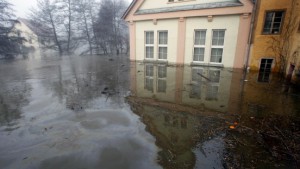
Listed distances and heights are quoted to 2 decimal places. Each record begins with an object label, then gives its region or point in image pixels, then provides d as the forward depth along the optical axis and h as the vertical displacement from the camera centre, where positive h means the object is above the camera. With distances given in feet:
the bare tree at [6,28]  63.54 +9.21
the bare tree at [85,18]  80.35 +17.02
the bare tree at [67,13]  78.38 +18.94
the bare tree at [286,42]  28.91 +2.12
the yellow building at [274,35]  29.01 +3.33
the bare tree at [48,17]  78.07 +16.92
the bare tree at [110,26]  78.43 +12.97
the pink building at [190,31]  34.94 +5.30
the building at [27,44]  118.24 +7.09
